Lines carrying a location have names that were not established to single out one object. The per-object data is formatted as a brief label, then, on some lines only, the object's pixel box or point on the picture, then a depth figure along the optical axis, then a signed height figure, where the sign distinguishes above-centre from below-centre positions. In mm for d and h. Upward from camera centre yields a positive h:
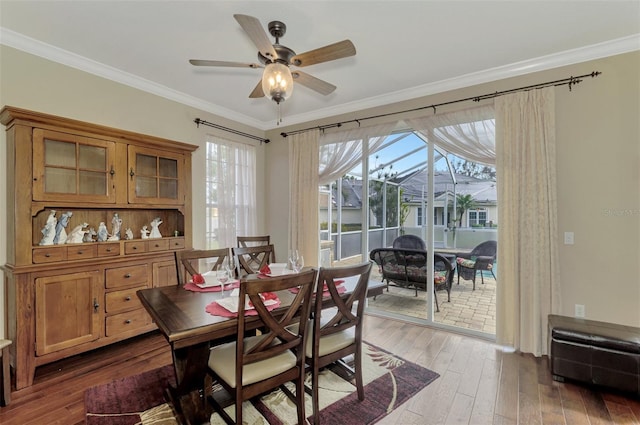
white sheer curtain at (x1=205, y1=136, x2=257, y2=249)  4027 +317
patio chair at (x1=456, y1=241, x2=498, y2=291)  3297 -566
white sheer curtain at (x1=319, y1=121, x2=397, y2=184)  3844 +889
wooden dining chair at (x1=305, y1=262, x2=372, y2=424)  1836 -759
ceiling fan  1831 +1002
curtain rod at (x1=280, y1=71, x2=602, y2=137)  2674 +1186
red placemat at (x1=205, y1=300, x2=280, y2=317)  1699 -561
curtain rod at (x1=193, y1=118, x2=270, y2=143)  3849 +1185
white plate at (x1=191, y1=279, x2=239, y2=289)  2273 -537
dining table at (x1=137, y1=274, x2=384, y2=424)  1536 -582
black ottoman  2121 -1059
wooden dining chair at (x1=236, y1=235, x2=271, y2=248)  3601 -310
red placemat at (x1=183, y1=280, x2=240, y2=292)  2221 -549
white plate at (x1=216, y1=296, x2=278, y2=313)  1756 -541
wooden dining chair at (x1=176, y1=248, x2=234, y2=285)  2545 -377
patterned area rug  1949 -1318
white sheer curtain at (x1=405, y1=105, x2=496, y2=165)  3096 +860
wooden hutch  2285 -155
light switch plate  2719 -246
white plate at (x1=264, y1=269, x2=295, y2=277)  2496 -505
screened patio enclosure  3436 +11
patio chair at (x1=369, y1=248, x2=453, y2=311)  3621 -695
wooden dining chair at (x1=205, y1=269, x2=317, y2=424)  1555 -801
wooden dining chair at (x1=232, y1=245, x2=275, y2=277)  2896 -455
